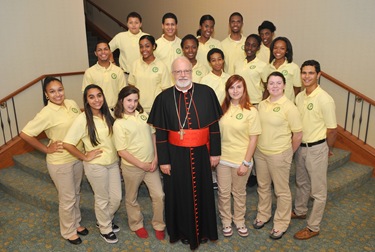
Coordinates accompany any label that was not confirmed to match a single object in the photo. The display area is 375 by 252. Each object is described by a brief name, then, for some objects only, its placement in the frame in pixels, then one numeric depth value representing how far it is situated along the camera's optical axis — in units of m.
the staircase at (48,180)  4.30
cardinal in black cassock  3.11
